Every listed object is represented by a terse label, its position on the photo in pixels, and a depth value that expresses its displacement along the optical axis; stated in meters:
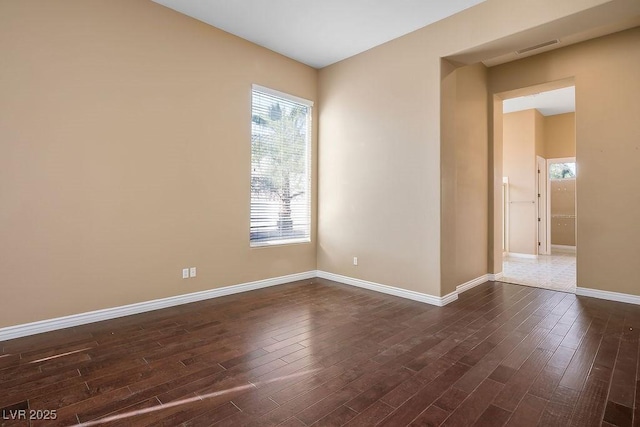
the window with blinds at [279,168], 4.66
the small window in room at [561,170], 8.51
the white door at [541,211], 7.71
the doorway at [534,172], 7.48
